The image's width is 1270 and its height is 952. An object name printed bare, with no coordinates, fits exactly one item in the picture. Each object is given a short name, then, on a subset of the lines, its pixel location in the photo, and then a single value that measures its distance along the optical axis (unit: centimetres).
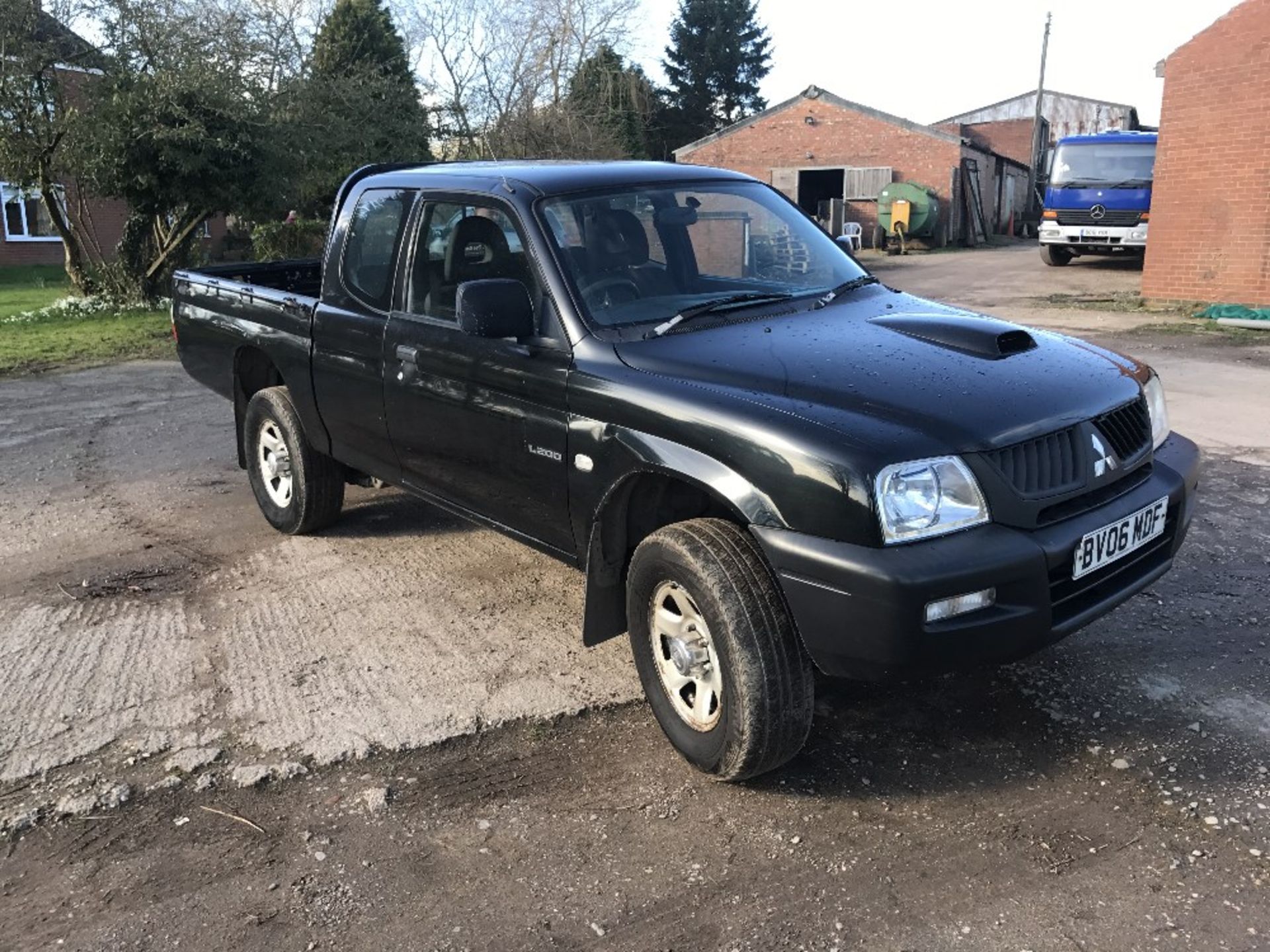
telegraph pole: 4309
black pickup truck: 294
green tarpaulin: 1300
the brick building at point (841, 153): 3353
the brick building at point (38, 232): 2602
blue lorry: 2083
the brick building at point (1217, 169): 1345
